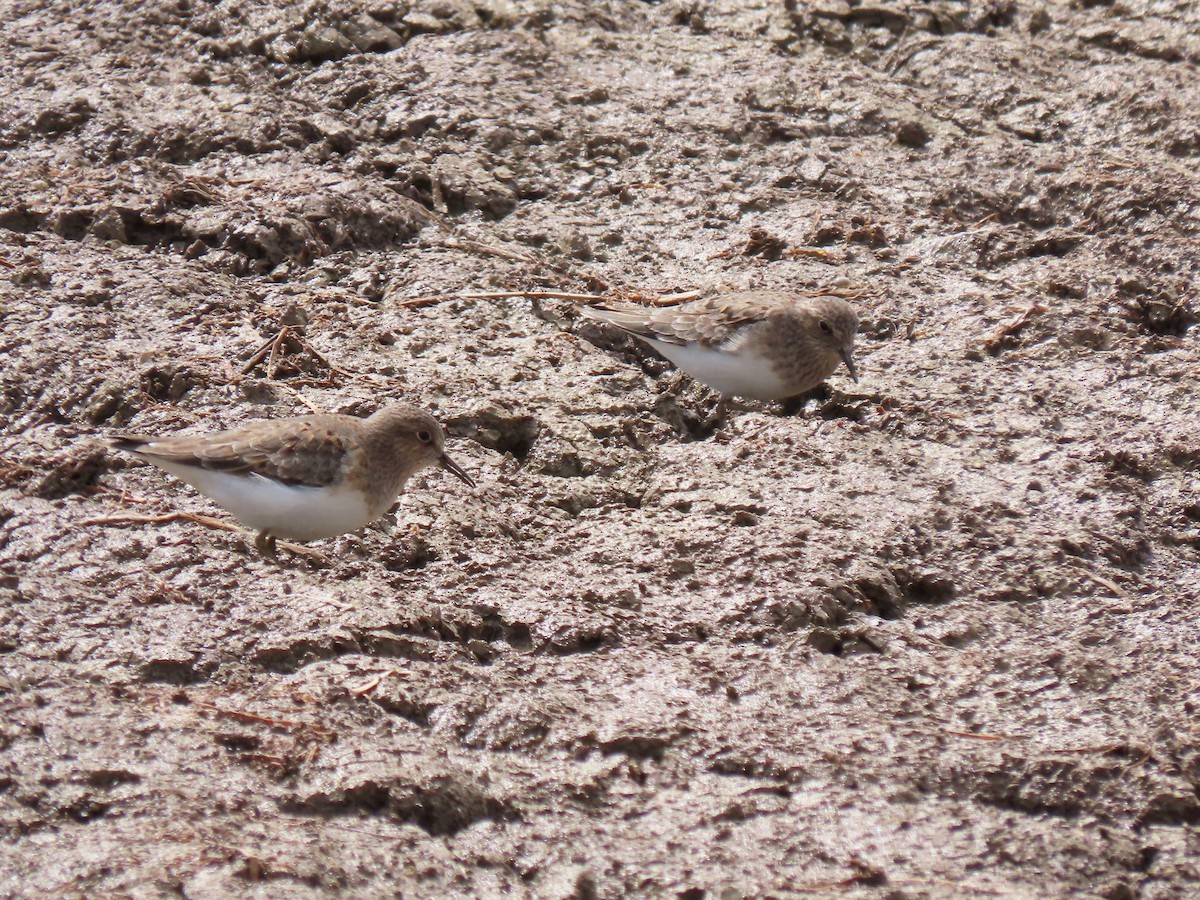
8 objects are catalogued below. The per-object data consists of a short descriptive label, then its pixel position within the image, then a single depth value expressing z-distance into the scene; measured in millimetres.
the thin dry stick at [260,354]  12453
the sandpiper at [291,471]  10250
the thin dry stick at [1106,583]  10195
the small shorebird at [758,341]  12445
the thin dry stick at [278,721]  8594
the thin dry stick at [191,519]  10594
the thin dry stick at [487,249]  14312
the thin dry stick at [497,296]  13578
